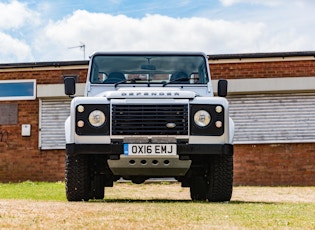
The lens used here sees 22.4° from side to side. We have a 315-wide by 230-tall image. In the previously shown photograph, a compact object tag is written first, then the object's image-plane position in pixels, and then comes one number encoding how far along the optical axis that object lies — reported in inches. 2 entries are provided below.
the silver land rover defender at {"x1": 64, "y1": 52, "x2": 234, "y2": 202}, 422.7
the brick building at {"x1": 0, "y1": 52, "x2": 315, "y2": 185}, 950.6
